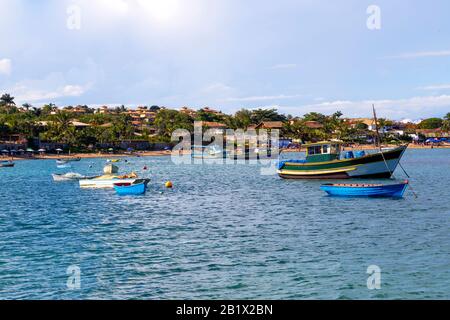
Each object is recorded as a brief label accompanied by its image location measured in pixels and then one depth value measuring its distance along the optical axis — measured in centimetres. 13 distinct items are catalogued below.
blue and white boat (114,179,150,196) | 5491
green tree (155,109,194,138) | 18875
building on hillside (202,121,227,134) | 19288
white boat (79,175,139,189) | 6222
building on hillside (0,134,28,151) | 14712
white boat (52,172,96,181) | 7500
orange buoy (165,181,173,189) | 6316
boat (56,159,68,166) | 11671
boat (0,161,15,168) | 11564
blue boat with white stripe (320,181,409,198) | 4662
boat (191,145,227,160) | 14869
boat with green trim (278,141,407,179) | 6425
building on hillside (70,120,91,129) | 16706
